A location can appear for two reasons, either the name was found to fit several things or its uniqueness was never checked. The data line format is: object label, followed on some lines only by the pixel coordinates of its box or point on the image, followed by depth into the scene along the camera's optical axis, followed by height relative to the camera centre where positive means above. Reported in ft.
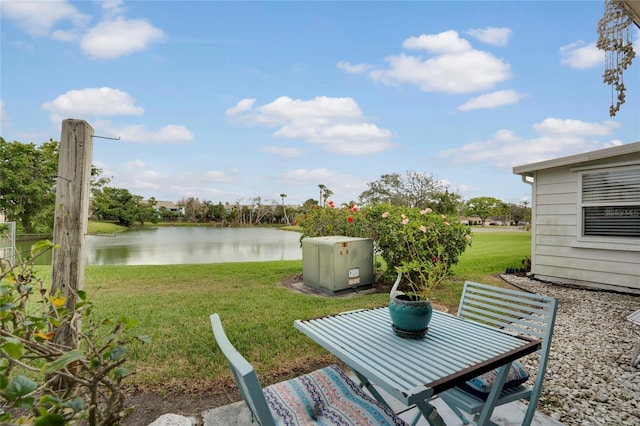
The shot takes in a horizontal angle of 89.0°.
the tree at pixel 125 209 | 141.18 +1.87
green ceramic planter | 5.27 -1.59
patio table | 4.00 -1.97
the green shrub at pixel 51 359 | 2.32 -1.34
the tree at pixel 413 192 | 88.79 +8.16
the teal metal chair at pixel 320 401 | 4.47 -2.79
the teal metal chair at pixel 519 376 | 5.32 -2.72
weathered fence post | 7.00 -0.04
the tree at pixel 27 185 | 59.98 +4.88
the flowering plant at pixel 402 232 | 17.75 -0.72
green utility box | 17.62 -2.57
